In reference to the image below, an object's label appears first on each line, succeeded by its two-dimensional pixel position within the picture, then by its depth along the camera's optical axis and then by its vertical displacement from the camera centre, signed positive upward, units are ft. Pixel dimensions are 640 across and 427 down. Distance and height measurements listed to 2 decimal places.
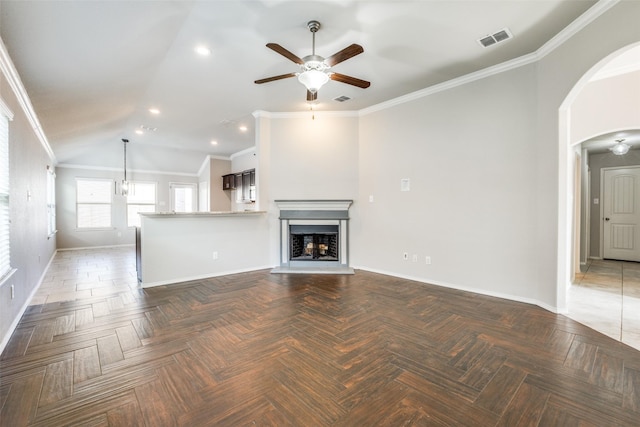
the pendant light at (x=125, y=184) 24.80 +2.64
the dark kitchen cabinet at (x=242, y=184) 23.41 +2.59
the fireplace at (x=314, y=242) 16.56 -2.03
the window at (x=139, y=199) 27.14 +1.30
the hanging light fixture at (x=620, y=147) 16.70 +3.97
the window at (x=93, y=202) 24.97 +0.92
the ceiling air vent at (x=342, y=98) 14.20 +6.10
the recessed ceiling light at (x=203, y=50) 9.51 +5.91
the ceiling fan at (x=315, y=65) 7.75 +4.59
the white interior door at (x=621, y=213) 19.03 -0.29
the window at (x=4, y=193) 7.86 +0.59
